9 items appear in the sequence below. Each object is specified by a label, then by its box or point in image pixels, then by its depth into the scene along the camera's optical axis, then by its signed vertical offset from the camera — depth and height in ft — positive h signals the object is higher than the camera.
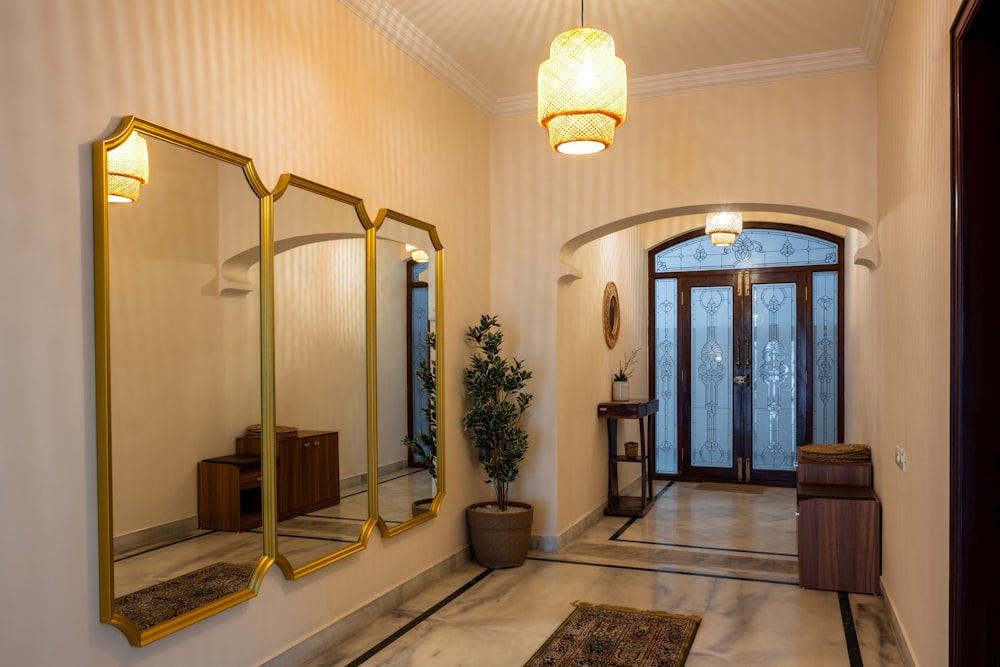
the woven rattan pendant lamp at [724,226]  24.90 +2.88
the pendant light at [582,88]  11.39 +3.35
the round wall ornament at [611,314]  24.75 +0.17
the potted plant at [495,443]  17.89 -2.78
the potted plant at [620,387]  24.75 -2.08
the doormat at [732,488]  27.71 -5.95
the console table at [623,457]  23.31 -4.10
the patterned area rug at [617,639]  12.56 -5.35
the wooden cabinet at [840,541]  15.83 -4.47
